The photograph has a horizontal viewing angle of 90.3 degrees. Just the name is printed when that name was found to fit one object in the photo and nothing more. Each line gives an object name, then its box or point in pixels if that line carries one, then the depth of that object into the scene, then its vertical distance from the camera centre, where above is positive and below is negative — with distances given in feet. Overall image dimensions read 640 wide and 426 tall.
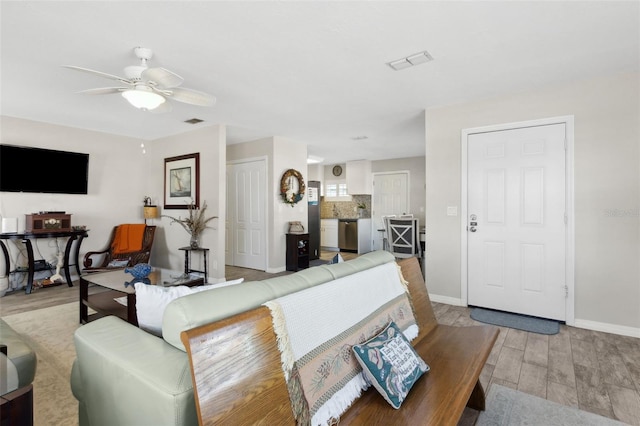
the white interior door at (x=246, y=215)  18.66 -0.18
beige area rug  5.84 -3.63
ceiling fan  7.60 +3.25
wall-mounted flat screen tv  14.14 +2.00
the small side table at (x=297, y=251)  18.31 -2.29
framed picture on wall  16.63 +1.71
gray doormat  9.92 -3.63
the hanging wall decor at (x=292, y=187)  18.35 +1.51
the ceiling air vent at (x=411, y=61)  8.53 +4.21
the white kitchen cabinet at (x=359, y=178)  26.76 +2.90
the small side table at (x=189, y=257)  15.42 -2.25
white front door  10.51 -0.30
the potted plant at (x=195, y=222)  15.83 -0.49
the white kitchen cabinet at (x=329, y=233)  27.71 -1.85
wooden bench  2.63 -1.62
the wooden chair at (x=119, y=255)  15.10 -2.12
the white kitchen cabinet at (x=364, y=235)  26.30 -1.97
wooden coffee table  8.85 -2.30
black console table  13.42 -1.32
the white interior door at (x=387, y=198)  25.70 +1.19
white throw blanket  3.32 -1.56
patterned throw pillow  3.87 -2.00
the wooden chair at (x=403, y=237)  17.08 -1.37
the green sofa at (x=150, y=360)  2.91 -1.55
